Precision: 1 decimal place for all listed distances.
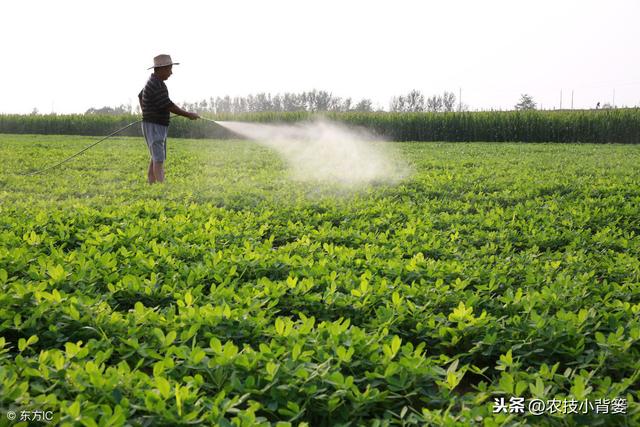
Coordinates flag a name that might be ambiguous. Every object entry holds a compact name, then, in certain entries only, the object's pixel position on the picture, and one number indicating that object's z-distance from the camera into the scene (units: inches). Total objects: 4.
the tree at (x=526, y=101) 2914.9
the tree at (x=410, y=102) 3159.5
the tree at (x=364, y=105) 2942.9
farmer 337.4
